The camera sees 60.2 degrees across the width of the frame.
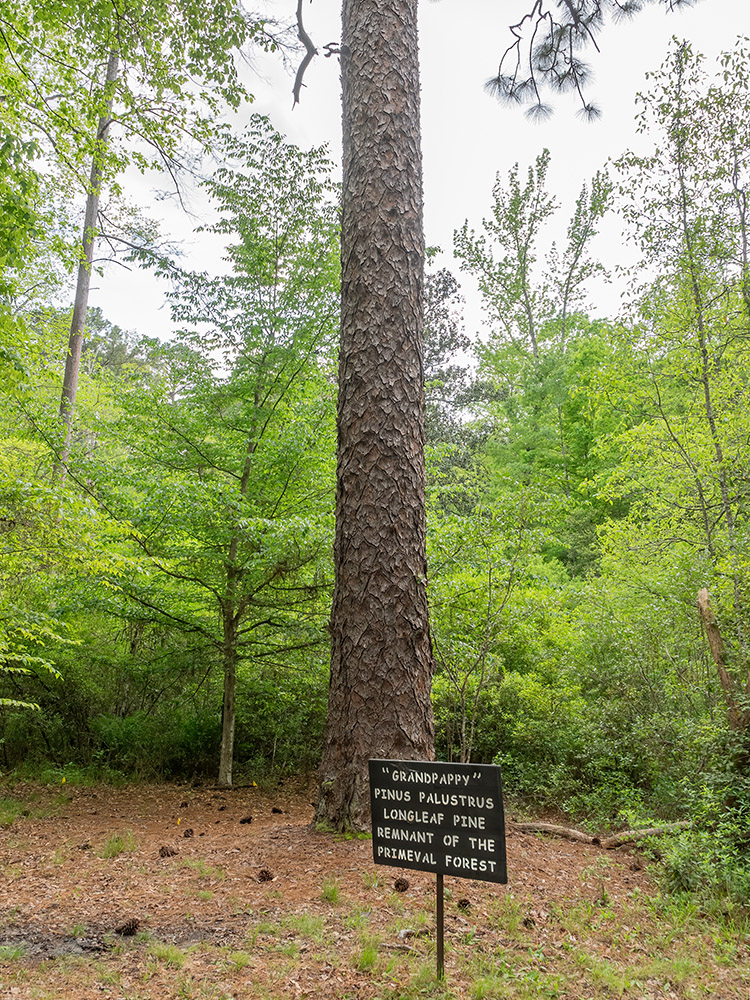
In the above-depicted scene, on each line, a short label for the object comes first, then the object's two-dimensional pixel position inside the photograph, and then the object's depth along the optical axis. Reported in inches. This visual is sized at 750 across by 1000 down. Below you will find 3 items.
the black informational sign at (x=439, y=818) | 109.3
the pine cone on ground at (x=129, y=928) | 125.6
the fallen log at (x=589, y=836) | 208.5
